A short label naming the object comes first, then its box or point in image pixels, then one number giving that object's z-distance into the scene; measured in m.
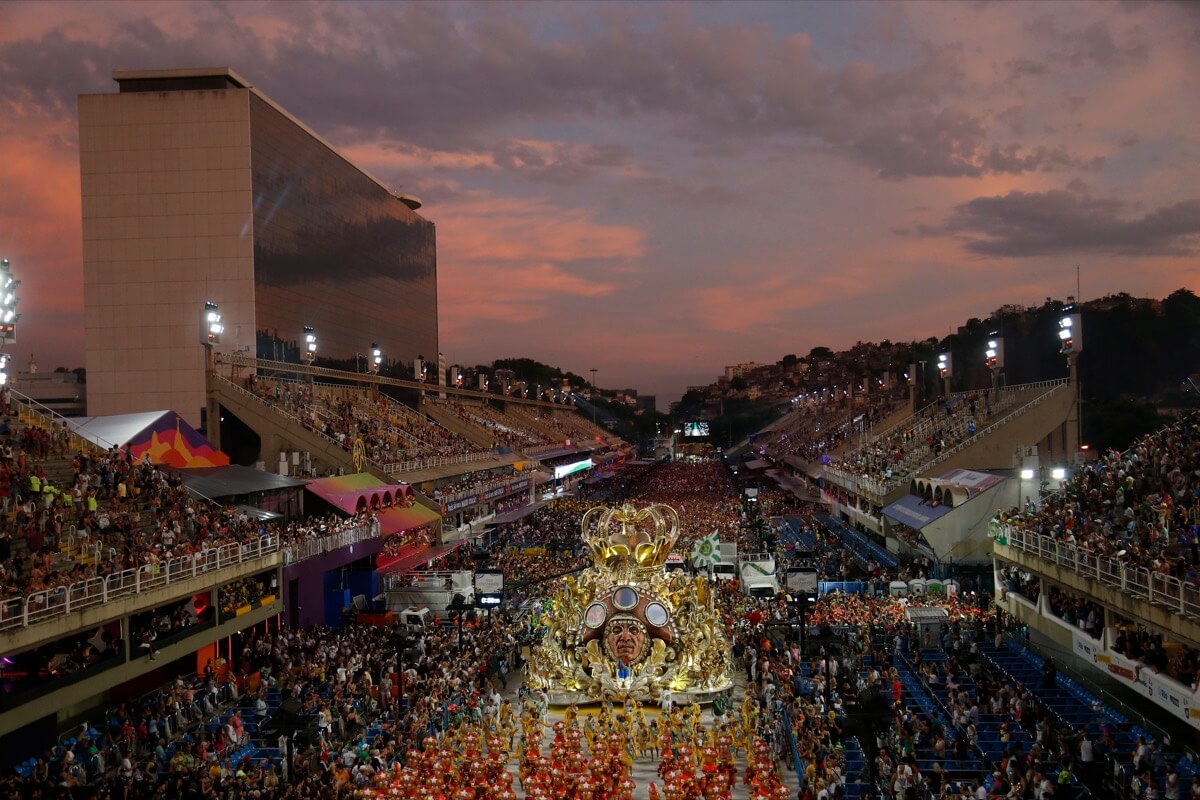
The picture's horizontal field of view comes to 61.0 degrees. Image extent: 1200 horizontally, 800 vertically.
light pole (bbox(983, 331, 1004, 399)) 54.17
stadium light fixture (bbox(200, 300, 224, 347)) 43.78
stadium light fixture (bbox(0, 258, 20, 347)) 28.88
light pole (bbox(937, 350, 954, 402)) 64.19
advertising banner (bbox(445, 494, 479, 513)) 51.97
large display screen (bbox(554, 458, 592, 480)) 95.23
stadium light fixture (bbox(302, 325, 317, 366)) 59.70
